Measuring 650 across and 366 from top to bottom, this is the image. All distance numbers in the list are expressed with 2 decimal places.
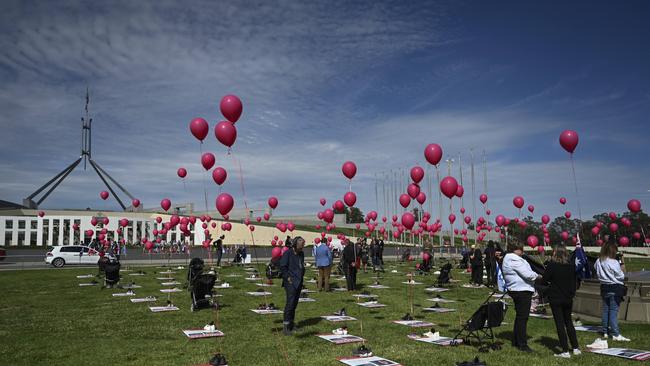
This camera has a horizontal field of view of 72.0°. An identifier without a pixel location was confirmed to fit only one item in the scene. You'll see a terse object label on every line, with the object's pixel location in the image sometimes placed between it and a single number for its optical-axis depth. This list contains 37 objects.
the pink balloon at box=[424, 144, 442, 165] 11.05
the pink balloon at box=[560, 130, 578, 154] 11.00
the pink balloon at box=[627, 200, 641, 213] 19.91
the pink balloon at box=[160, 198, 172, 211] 24.57
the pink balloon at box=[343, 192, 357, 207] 14.21
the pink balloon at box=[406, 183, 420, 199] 13.84
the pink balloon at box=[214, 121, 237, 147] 9.60
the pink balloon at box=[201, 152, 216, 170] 12.76
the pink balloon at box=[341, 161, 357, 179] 13.21
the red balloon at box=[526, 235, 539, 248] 12.21
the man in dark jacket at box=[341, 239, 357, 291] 15.44
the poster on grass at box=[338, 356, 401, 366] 6.52
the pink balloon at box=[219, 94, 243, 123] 9.70
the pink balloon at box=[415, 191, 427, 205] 16.74
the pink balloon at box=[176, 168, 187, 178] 19.92
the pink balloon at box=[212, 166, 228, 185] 12.48
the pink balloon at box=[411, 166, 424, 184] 12.79
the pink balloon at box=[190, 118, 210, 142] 11.09
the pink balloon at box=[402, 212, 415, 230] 12.68
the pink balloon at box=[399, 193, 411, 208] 16.09
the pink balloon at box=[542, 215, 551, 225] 28.83
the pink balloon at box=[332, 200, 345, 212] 20.58
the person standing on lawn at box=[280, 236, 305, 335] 8.79
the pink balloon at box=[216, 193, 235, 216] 11.29
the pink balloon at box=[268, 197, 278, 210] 21.48
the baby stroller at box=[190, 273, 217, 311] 11.43
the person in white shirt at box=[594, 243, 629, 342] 7.85
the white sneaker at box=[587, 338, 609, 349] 7.37
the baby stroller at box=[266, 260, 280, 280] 18.74
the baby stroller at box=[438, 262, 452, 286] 17.08
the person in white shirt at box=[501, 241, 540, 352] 7.06
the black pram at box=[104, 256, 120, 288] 16.44
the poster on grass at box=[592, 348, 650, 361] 6.75
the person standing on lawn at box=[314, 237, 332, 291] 15.03
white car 28.31
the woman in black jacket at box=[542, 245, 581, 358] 6.98
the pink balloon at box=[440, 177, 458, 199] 10.77
